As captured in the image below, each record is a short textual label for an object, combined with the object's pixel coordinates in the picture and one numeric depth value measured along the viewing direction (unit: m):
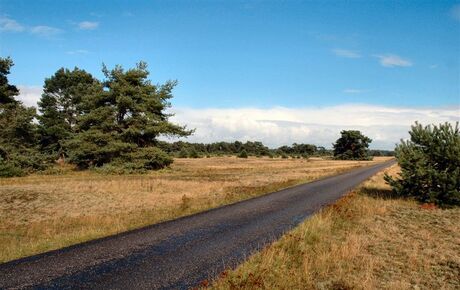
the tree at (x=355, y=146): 133.38
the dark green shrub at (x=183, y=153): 117.59
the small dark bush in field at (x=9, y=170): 38.98
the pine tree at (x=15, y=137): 41.25
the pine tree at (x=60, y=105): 56.81
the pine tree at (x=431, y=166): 19.16
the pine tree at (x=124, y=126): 47.03
